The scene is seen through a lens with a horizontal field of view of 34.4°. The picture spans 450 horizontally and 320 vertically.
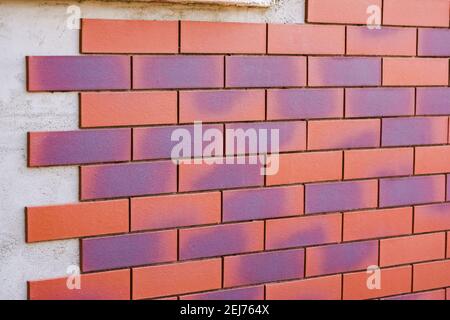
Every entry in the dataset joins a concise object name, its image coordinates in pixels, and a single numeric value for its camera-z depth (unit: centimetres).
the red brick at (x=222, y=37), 211
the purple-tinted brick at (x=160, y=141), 207
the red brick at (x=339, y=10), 228
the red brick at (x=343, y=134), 232
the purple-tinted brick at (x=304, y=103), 225
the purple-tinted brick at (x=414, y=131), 244
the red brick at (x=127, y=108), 201
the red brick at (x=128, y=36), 198
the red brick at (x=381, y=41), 235
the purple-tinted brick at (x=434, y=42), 246
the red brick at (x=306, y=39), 223
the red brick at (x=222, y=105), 213
